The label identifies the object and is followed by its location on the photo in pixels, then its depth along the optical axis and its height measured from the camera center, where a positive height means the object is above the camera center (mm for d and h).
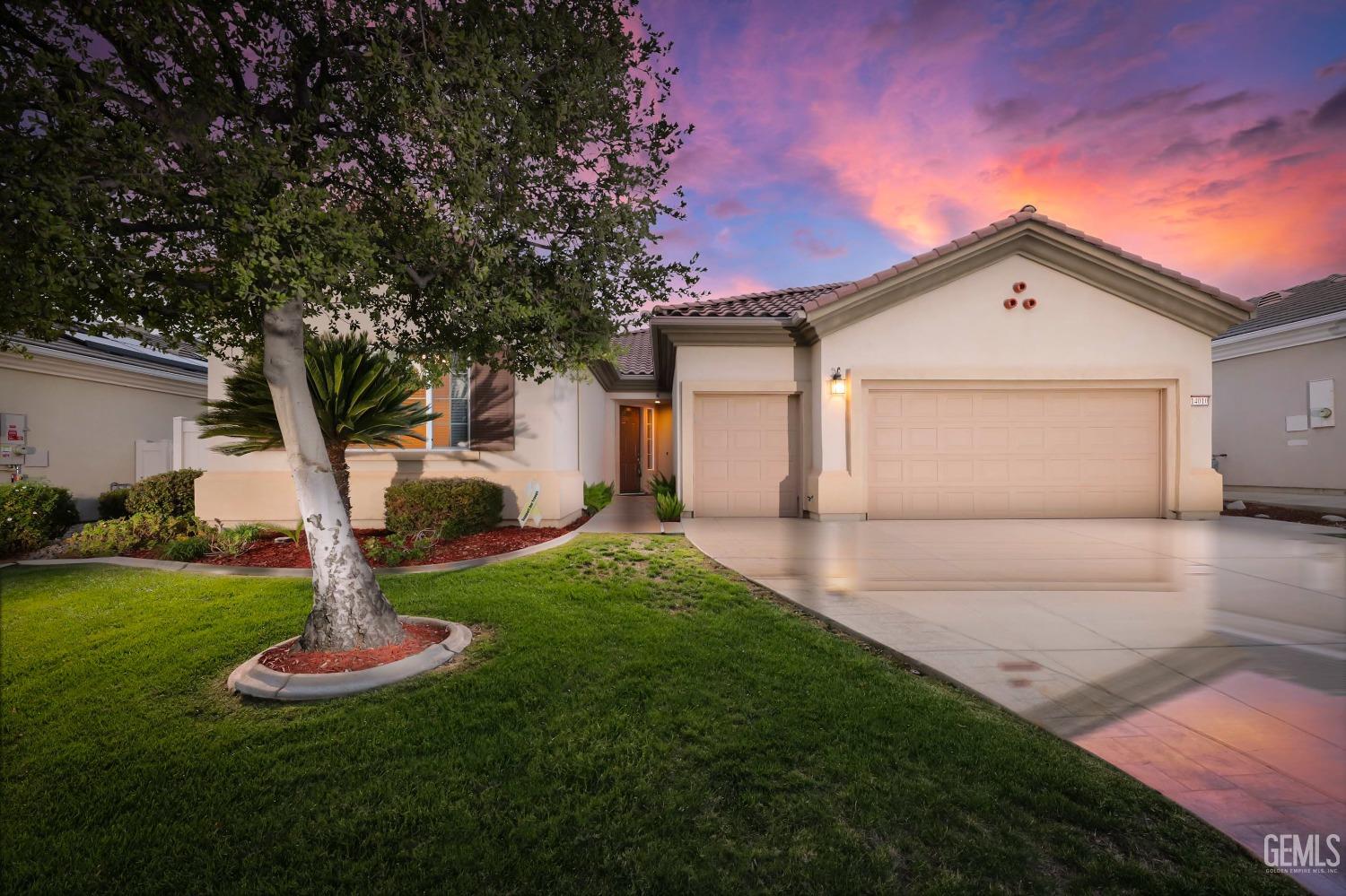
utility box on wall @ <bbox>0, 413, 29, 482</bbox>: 10102 +296
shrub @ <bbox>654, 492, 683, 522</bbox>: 10359 -993
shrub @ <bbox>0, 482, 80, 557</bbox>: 7605 -765
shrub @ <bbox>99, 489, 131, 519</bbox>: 10281 -811
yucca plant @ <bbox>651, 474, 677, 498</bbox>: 11554 -684
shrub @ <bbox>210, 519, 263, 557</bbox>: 7277 -1069
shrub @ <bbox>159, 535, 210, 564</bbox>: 7000 -1125
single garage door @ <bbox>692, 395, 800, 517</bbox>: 11094 -58
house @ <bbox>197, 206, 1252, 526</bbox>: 10391 +1260
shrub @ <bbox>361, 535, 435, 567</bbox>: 6718 -1165
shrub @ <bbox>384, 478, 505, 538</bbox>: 7910 -715
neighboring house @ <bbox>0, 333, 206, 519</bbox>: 10508 +1031
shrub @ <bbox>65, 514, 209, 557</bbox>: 7418 -1028
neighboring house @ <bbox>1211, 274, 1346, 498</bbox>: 11609 +1199
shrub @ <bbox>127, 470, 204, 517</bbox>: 9158 -585
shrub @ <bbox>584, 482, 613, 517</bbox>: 11742 -897
